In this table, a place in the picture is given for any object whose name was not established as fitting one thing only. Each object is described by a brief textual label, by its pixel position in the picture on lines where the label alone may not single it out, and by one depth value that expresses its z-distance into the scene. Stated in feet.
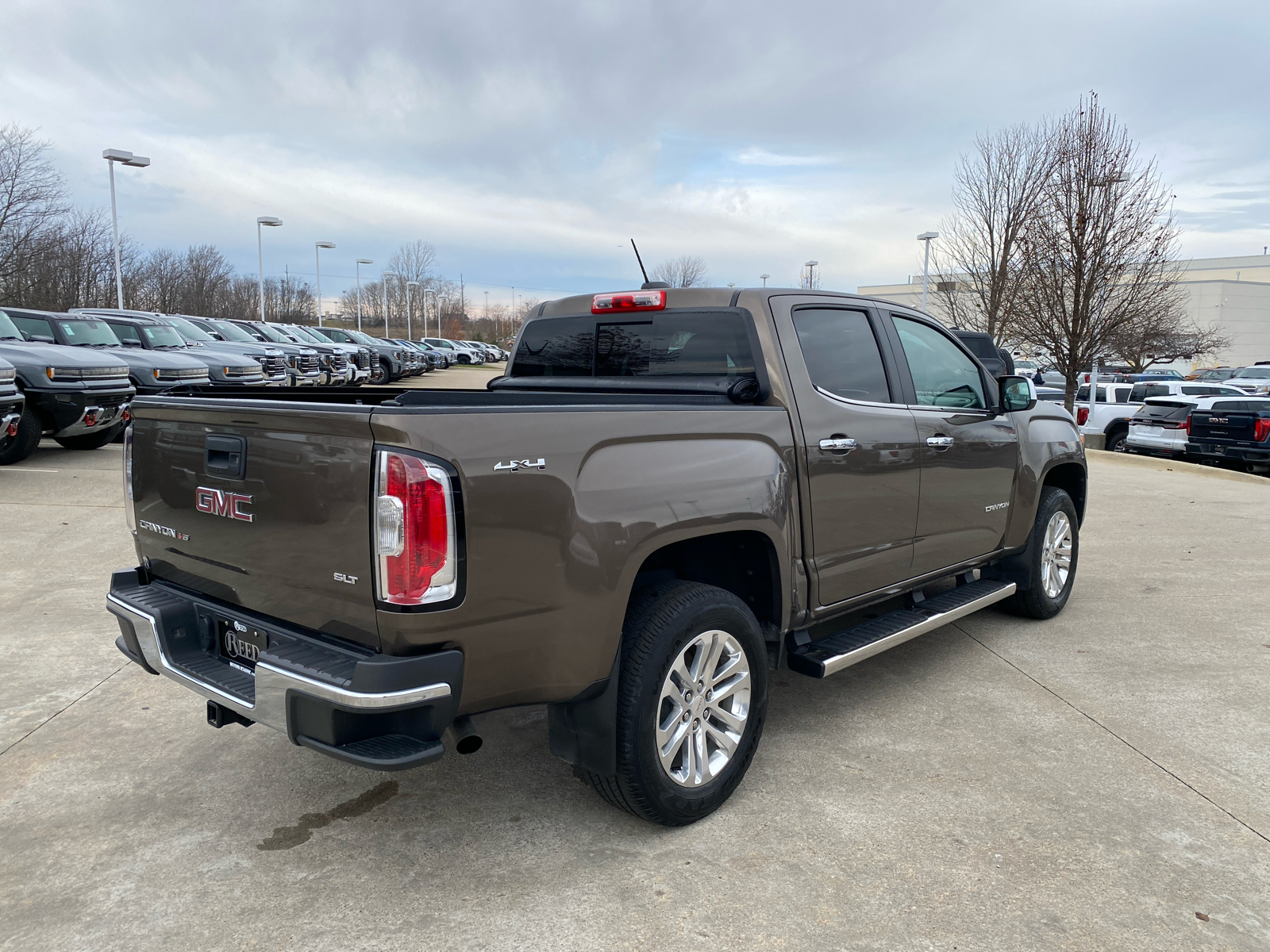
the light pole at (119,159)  88.43
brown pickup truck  8.14
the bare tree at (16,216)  94.02
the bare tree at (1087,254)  57.52
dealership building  237.25
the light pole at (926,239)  96.27
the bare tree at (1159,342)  70.38
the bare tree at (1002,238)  66.28
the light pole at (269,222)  130.52
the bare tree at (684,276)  124.96
